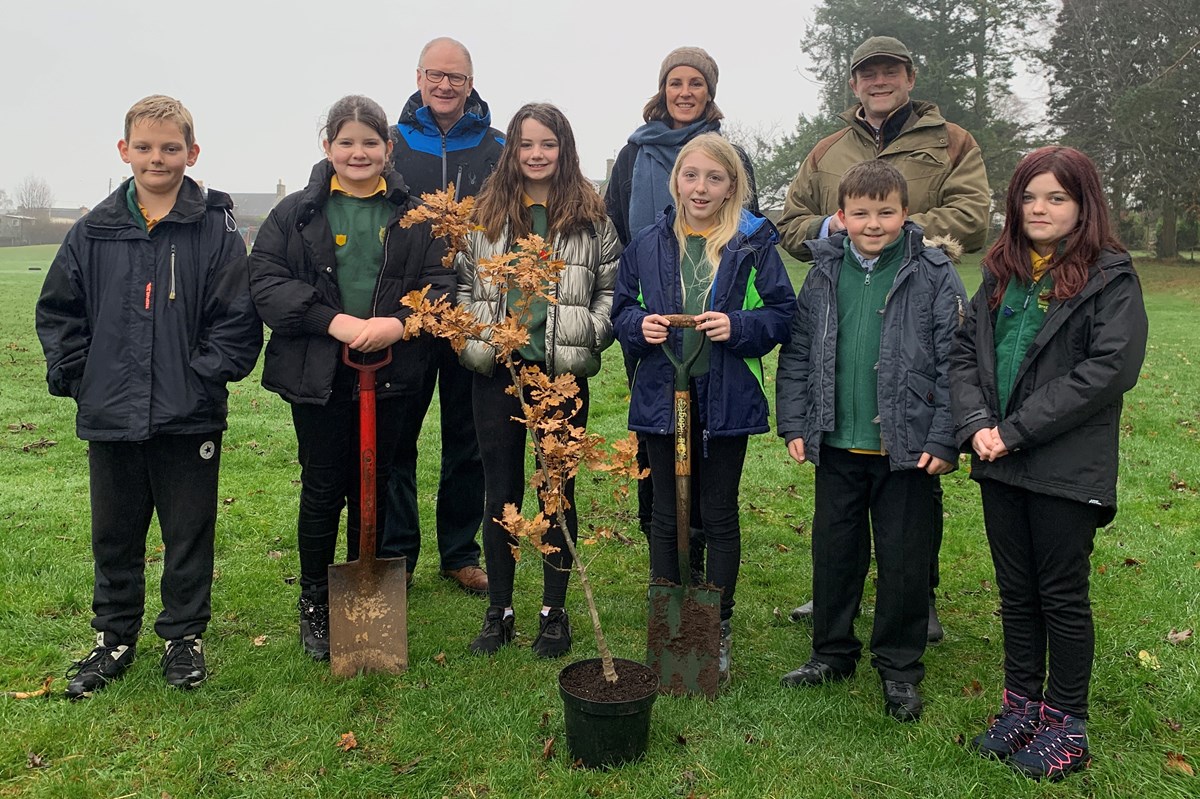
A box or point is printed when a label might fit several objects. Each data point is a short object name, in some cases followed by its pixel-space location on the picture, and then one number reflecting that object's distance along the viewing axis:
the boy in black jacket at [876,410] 3.64
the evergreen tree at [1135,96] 31.39
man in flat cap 4.27
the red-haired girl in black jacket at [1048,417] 3.17
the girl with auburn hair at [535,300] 4.16
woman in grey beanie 4.62
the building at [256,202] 89.67
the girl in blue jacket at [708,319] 3.89
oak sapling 3.53
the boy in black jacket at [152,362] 3.82
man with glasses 4.88
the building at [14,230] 66.53
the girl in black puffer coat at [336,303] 4.03
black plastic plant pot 3.26
